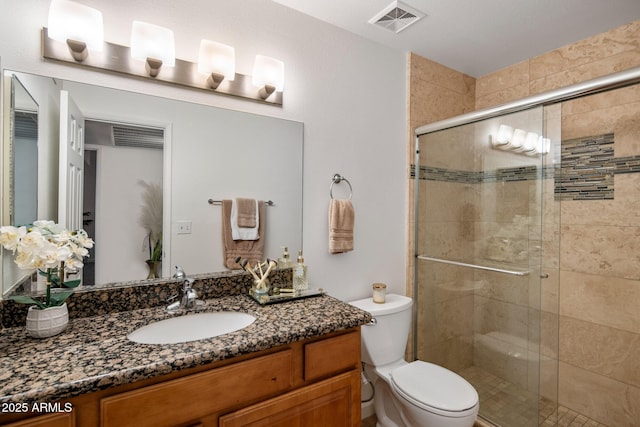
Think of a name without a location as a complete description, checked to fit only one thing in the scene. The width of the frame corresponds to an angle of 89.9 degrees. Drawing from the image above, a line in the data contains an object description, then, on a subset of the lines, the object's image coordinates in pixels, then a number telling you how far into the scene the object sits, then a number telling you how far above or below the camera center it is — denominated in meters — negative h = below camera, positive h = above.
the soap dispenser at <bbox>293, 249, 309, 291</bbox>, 1.64 -0.34
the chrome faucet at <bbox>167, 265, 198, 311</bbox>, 1.34 -0.38
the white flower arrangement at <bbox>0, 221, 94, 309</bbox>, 0.99 -0.13
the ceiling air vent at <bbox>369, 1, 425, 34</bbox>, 1.71 +1.09
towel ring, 1.90 +0.19
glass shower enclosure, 1.81 -0.31
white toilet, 1.45 -0.87
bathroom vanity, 0.79 -0.48
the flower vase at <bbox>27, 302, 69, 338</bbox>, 1.03 -0.37
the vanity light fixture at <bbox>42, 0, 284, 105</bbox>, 1.21 +0.64
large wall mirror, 1.22 +0.18
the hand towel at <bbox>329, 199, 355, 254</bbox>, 1.83 -0.08
